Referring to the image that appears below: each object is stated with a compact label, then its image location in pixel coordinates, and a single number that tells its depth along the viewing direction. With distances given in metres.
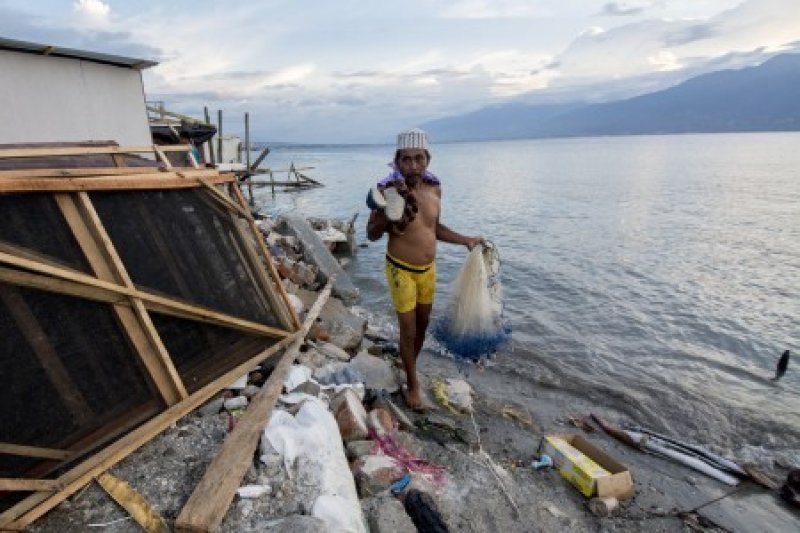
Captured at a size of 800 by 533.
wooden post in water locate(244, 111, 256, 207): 29.20
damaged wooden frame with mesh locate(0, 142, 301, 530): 2.96
